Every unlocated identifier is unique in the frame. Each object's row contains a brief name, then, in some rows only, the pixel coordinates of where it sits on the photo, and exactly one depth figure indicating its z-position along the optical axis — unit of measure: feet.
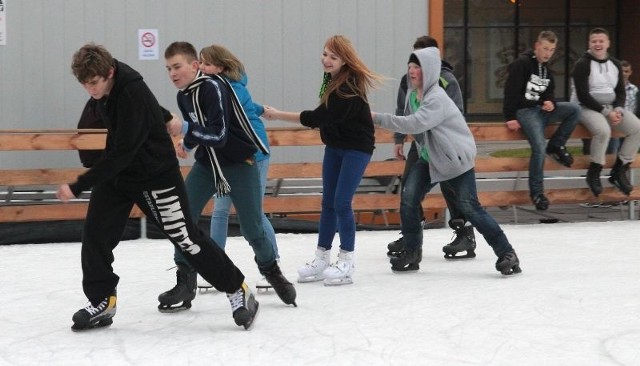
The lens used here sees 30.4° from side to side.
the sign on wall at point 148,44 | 40.65
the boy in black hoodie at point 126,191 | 19.44
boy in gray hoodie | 25.73
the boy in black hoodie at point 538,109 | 35.22
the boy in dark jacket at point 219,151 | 21.34
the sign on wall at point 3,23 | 39.88
